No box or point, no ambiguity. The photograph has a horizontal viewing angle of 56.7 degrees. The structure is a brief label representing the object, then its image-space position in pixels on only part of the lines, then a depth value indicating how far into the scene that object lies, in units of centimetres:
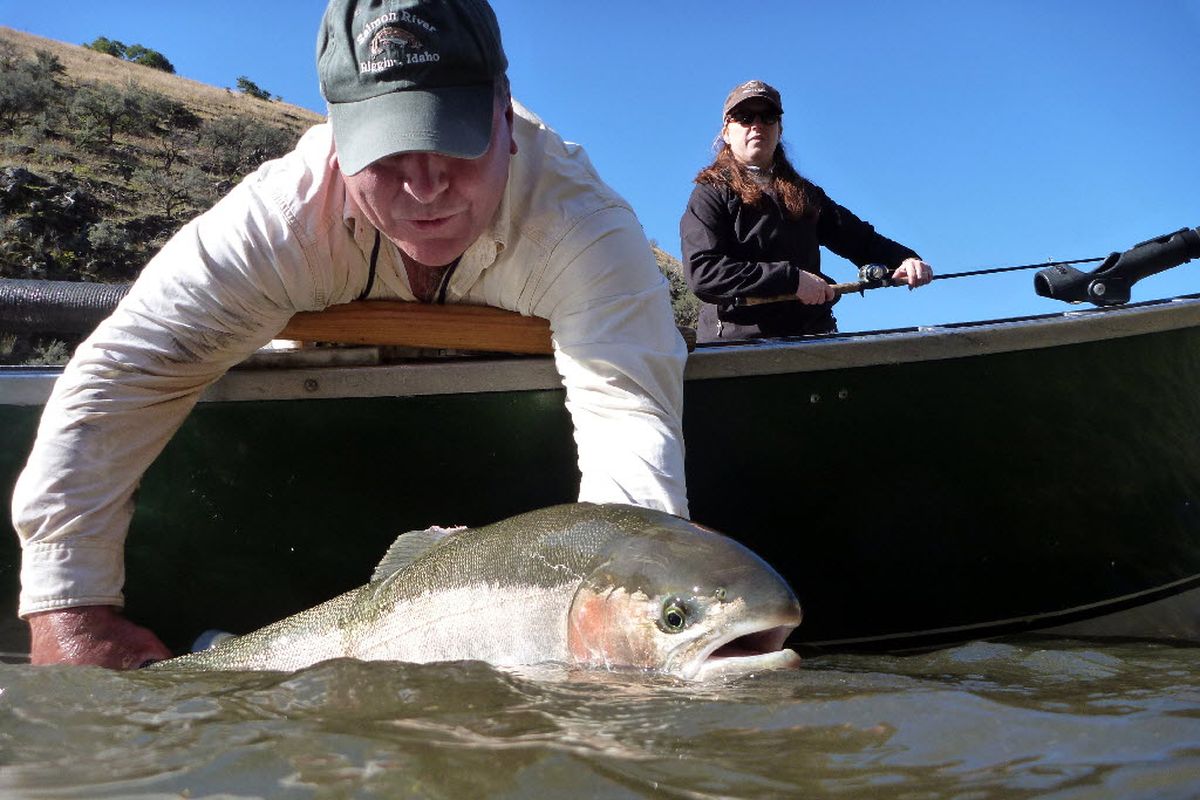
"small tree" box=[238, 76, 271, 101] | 7504
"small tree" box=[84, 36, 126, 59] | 7219
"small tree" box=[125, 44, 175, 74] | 7244
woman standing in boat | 462
